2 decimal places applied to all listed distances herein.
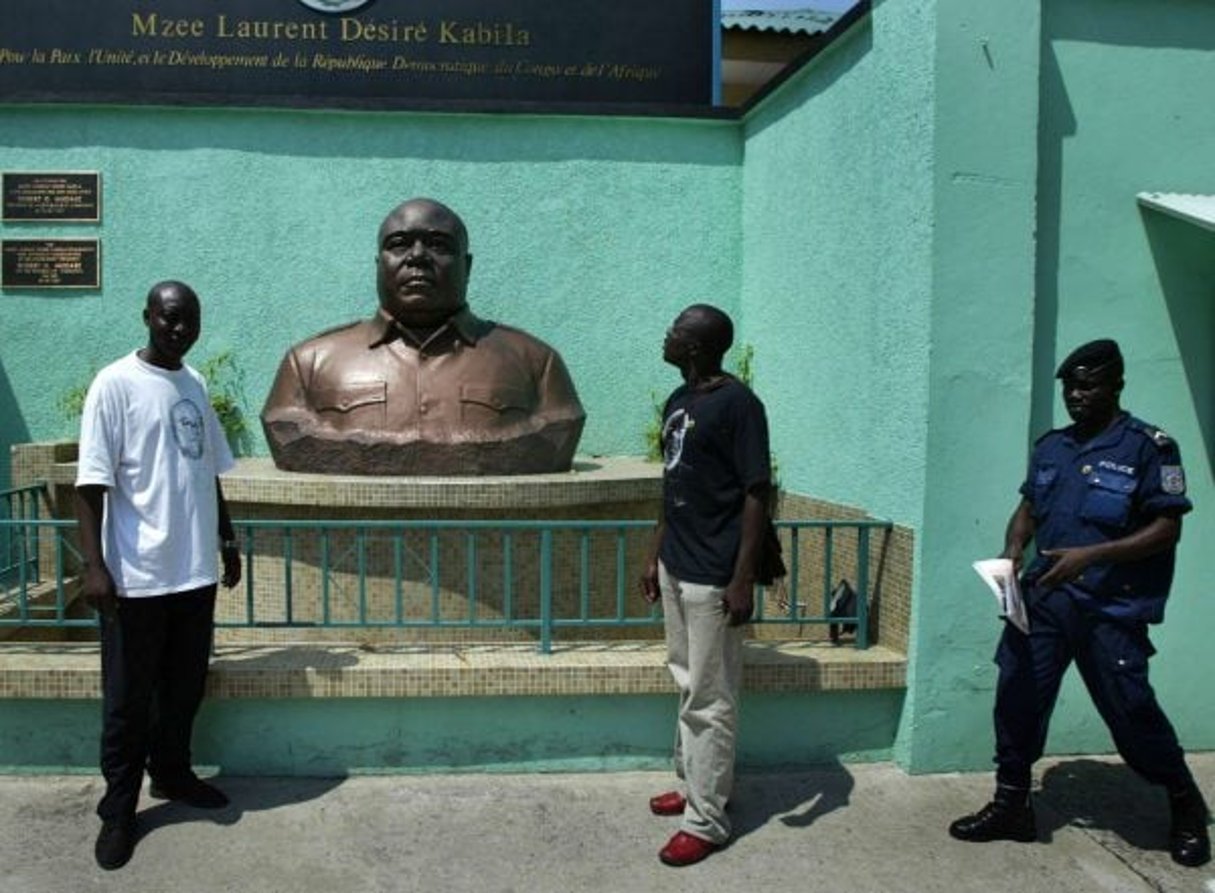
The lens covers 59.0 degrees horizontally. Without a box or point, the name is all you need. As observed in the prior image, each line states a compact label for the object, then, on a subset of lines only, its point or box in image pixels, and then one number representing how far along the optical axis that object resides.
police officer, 3.30
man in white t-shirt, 3.37
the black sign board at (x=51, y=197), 7.04
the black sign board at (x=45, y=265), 7.08
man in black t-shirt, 3.30
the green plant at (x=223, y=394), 7.14
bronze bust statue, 5.41
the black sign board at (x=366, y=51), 7.39
